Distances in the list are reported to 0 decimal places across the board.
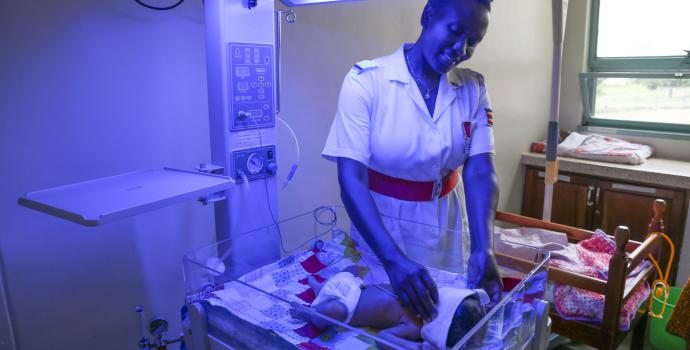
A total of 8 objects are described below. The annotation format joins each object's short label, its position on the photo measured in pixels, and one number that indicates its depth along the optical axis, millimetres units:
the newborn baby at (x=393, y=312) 878
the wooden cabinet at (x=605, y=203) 2990
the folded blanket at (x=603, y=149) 3197
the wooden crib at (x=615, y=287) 1701
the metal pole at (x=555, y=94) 1747
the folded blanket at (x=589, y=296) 1871
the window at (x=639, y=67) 3387
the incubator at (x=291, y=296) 895
